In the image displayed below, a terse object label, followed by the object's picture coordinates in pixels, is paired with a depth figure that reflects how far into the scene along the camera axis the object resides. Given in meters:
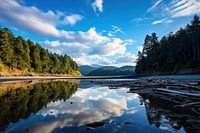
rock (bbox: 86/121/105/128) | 3.91
